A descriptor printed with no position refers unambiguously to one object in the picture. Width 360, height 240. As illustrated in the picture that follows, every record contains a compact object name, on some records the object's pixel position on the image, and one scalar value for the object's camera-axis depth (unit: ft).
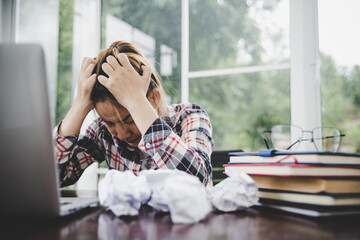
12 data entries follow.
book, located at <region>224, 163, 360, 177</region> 1.50
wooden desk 1.17
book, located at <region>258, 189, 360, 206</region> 1.44
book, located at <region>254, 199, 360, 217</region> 1.44
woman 2.36
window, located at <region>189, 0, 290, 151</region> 5.99
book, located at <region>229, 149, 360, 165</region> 1.52
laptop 1.23
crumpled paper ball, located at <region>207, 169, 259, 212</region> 1.59
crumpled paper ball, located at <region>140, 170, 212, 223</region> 1.36
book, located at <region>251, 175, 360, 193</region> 1.48
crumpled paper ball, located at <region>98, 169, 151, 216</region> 1.52
